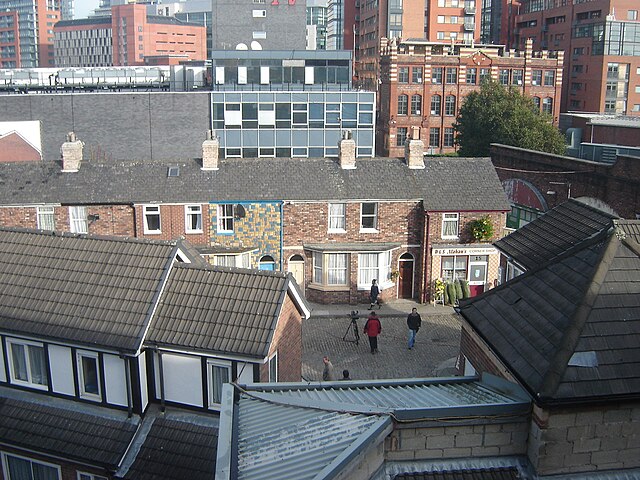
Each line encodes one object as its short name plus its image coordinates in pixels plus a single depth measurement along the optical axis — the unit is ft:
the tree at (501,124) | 176.45
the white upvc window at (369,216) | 100.83
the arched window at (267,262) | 100.22
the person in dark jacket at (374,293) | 96.89
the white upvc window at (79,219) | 96.68
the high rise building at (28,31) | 633.61
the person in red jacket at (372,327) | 79.97
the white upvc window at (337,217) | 100.32
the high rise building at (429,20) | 308.81
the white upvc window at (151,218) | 97.76
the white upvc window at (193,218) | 98.48
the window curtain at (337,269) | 99.66
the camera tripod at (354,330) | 85.56
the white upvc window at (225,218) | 99.09
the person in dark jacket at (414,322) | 82.02
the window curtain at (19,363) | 52.37
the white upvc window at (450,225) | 100.68
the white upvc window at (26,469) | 49.42
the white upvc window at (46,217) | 96.48
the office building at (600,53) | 268.41
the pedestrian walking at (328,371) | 64.54
